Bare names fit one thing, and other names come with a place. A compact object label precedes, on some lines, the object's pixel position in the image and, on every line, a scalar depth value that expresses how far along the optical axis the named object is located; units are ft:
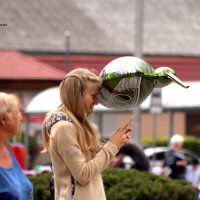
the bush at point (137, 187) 31.50
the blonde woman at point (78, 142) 18.92
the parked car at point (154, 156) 83.14
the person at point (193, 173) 56.16
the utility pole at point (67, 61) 143.09
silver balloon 19.64
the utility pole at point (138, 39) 69.82
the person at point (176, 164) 55.11
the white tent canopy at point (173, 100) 89.45
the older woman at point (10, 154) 18.34
